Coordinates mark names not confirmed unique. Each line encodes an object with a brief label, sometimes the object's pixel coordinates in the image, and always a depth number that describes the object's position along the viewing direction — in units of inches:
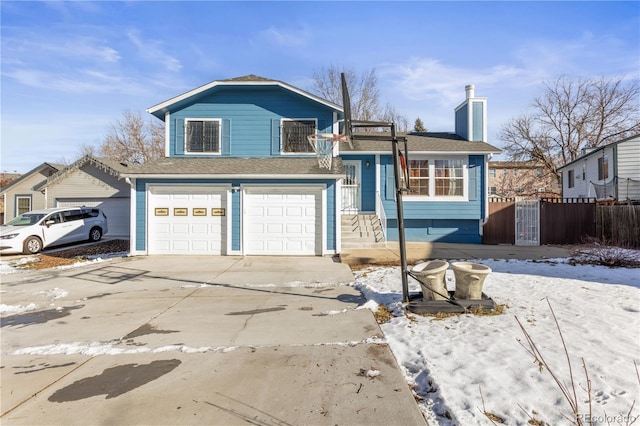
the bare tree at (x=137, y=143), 1229.1
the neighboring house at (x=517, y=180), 1378.6
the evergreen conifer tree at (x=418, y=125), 1259.8
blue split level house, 435.2
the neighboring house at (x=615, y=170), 648.4
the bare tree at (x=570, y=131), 1009.5
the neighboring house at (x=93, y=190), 705.6
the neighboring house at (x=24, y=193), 818.2
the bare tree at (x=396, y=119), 1121.6
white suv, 472.4
